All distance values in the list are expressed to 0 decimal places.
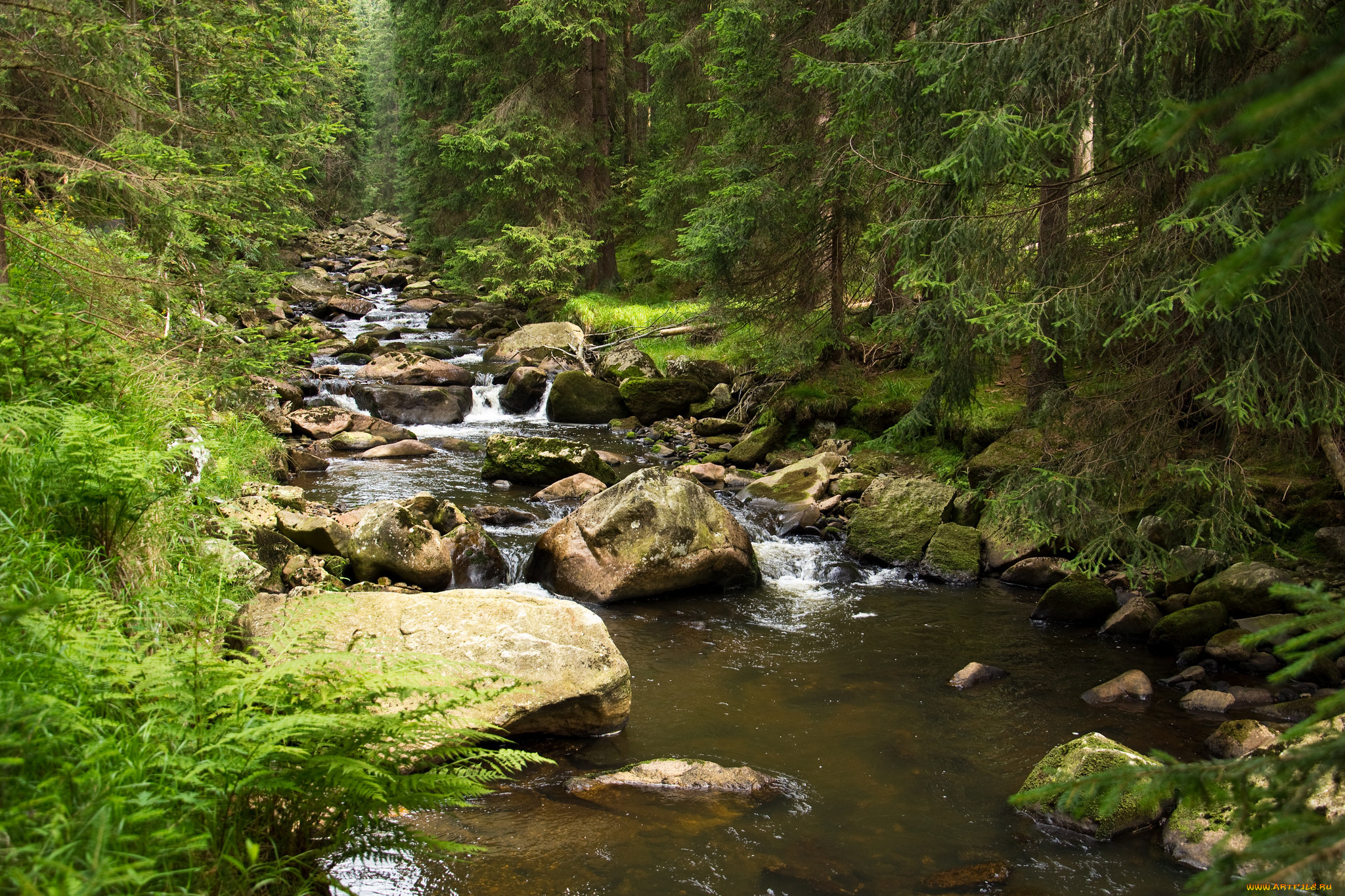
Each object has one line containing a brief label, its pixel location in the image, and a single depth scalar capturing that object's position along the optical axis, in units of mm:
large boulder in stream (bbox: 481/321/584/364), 20203
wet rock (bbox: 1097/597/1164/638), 7832
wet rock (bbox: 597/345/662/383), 18328
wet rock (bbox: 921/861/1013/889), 4371
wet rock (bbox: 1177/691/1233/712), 6312
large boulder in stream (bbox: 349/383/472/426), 16031
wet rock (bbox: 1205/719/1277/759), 5340
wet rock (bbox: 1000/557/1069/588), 9086
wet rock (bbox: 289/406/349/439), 14219
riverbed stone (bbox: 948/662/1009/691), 6938
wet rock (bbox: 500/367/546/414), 17281
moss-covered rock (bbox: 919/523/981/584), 9531
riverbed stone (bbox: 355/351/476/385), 17781
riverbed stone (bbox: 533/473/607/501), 11719
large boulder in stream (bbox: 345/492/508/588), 8266
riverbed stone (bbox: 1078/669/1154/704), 6590
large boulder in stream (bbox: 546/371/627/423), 17016
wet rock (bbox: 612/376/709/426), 17000
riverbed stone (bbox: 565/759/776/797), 5145
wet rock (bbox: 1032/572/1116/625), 8133
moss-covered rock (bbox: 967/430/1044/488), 10258
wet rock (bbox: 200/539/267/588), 5298
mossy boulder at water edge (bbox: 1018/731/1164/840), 4879
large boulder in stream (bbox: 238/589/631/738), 5516
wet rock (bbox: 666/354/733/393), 17797
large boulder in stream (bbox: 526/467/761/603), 8656
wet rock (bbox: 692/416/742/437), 15516
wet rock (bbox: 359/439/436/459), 13711
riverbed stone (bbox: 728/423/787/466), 13742
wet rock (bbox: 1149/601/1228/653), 7379
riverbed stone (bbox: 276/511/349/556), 8141
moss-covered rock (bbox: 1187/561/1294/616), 7406
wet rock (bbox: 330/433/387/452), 13969
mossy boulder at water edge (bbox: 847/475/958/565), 9961
